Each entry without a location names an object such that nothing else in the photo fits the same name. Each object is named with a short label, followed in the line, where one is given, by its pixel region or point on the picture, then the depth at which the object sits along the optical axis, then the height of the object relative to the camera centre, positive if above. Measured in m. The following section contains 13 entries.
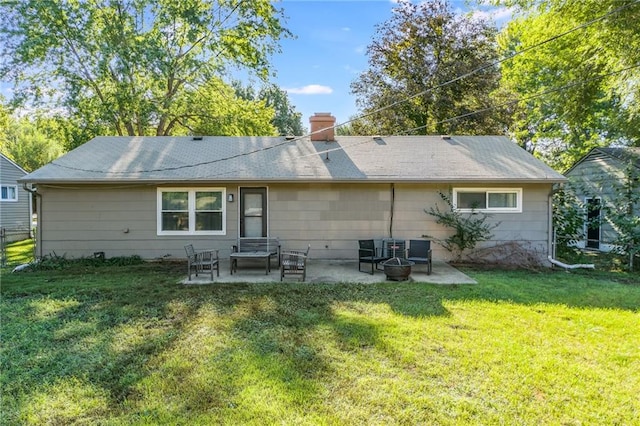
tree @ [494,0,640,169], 9.70 +4.78
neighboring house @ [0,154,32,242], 15.65 +0.08
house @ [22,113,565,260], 9.14 -0.02
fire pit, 7.10 -1.29
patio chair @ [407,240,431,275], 7.95 -1.02
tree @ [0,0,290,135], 14.57 +6.71
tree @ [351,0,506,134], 17.69 +7.00
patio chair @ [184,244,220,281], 7.23 -1.20
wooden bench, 8.57 -0.99
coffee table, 7.68 -1.09
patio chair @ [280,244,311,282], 7.19 -1.23
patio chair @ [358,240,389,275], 7.98 -1.10
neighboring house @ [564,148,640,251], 11.02 +0.80
